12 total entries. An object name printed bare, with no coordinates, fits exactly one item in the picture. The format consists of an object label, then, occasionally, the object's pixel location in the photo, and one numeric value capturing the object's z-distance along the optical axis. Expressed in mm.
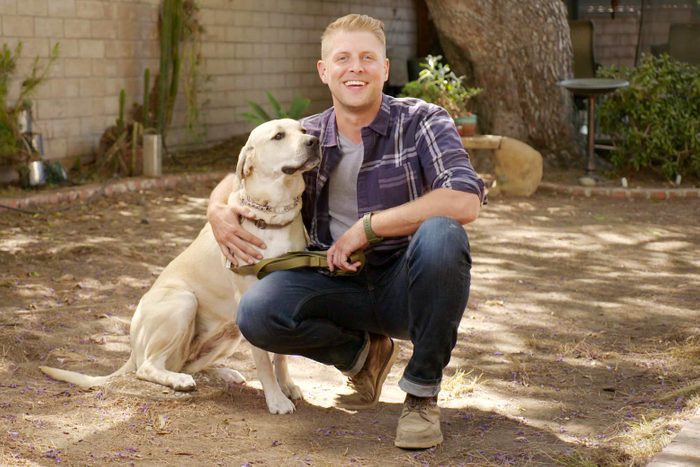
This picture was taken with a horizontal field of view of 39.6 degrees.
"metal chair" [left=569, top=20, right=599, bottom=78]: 11797
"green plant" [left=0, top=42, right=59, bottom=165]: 8258
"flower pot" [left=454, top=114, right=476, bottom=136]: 9279
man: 3264
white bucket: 8633
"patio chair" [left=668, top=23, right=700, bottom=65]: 12141
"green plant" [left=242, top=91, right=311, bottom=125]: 10377
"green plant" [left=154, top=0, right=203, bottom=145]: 10188
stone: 9242
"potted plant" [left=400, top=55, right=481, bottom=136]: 9281
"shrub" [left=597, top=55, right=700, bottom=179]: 9344
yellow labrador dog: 3574
